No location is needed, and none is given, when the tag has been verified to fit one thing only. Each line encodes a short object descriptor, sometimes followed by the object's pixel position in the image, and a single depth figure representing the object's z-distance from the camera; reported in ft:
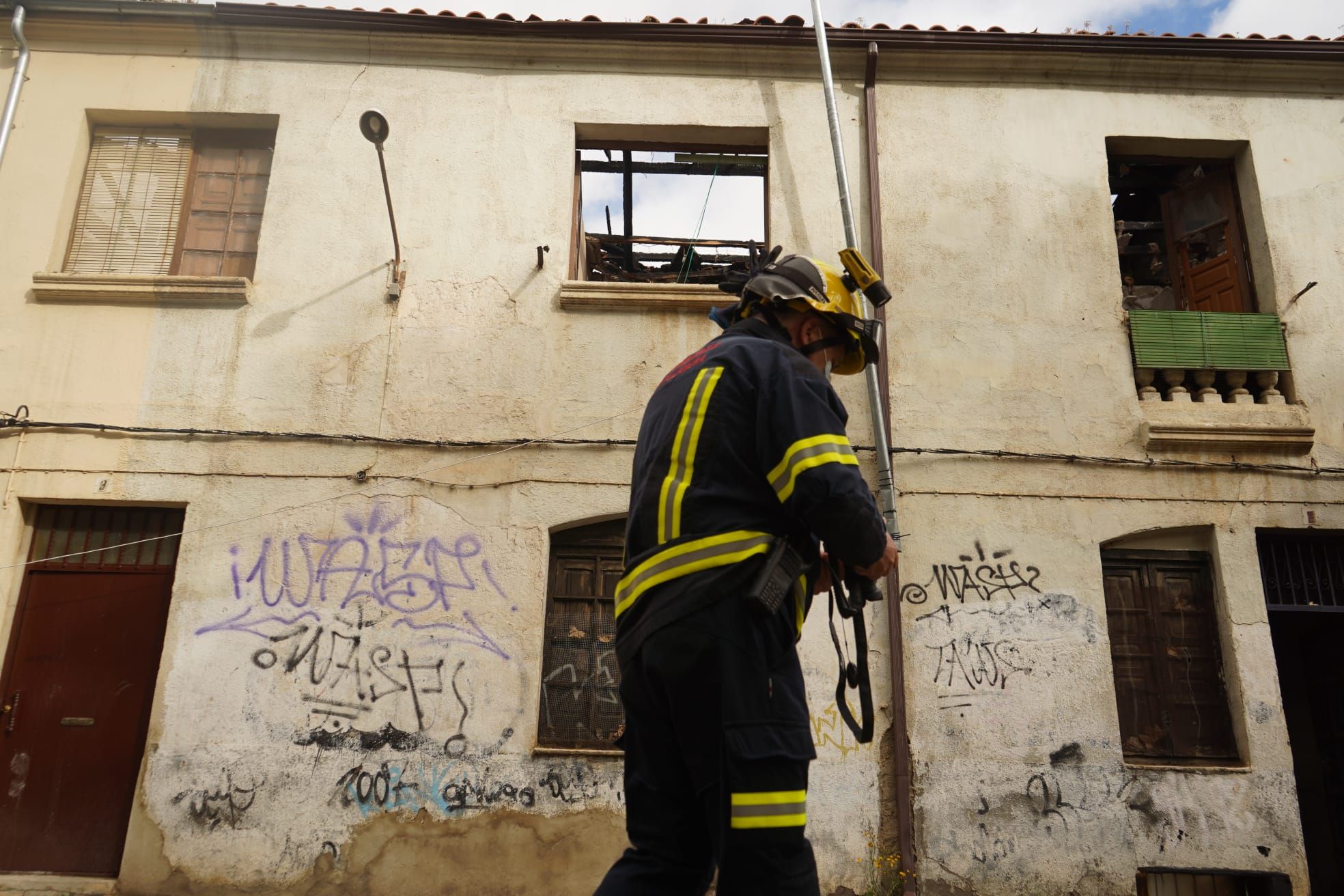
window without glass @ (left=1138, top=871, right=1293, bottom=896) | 19.51
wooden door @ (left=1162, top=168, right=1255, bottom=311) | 24.17
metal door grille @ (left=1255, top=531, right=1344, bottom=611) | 21.76
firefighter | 7.00
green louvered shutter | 22.76
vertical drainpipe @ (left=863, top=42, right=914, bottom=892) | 19.52
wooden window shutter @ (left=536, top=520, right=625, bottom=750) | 20.59
